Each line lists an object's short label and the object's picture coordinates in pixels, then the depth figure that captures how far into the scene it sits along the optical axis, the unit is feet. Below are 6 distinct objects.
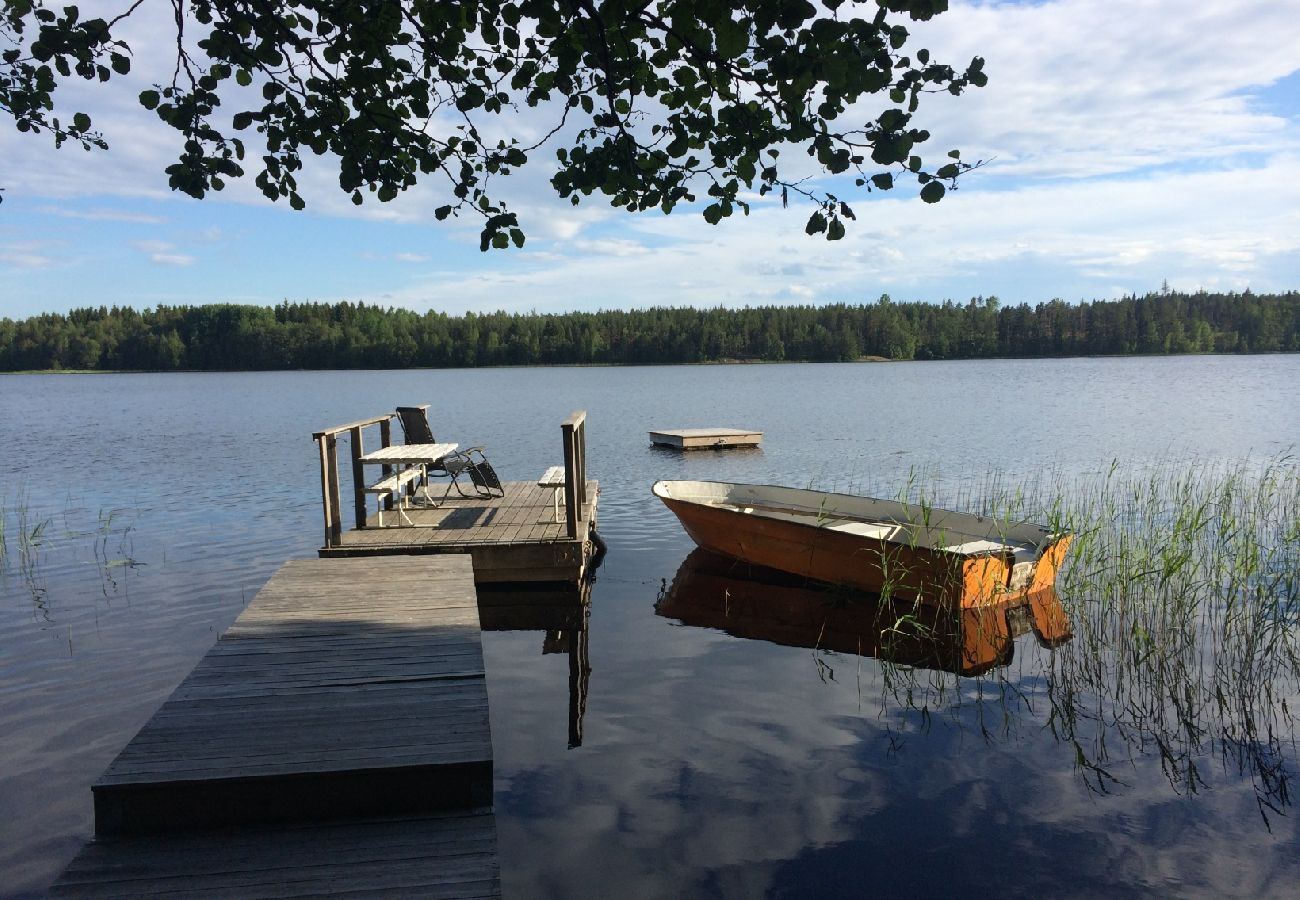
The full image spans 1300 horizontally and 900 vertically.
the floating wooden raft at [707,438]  81.46
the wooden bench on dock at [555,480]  33.78
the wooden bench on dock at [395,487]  31.12
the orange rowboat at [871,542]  28.63
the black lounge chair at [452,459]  36.76
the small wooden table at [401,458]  31.58
